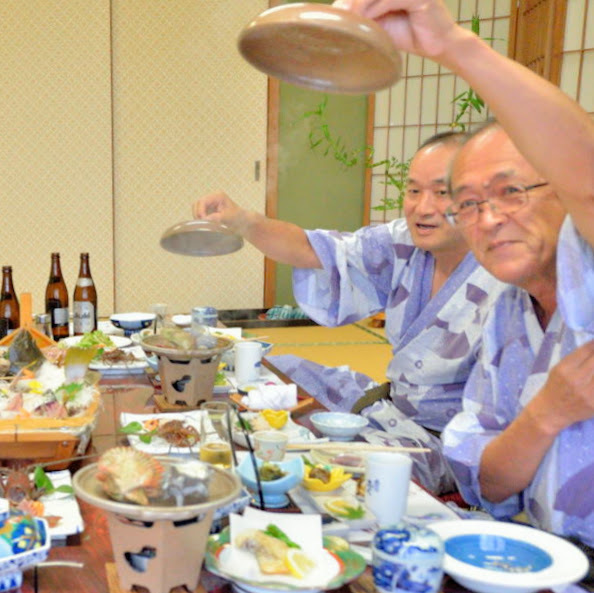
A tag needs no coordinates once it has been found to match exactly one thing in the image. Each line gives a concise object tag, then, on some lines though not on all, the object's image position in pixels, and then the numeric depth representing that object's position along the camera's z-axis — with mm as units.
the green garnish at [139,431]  1555
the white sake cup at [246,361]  2148
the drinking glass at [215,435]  1323
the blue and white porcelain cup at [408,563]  979
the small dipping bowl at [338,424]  1666
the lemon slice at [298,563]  1000
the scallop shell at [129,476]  958
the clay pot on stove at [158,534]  943
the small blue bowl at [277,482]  1256
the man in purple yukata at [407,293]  2238
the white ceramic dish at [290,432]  1543
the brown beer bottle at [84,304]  2844
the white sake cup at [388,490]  1209
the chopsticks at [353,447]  1360
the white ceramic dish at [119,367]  2260
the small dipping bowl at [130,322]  2900
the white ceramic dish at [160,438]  1505
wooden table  1020
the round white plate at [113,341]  2575
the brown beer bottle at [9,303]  2852
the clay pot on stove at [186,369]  1821
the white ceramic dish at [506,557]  1002
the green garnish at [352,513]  1224
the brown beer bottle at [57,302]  2855
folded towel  1873
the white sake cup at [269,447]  1344
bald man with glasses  1094
